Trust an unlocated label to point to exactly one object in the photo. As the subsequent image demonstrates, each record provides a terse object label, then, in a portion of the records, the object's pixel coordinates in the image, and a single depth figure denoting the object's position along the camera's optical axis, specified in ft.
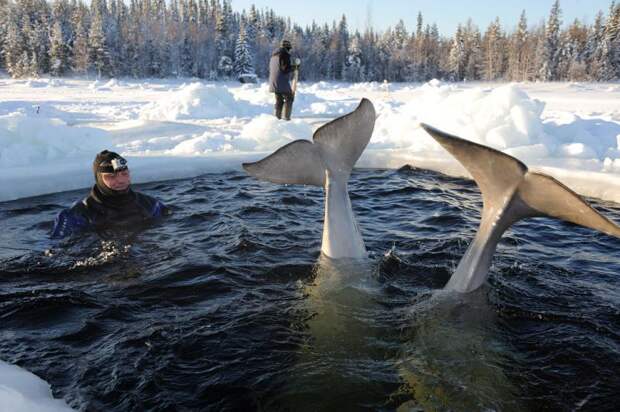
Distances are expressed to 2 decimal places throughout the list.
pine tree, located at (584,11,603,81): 213.87
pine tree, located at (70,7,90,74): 206.69
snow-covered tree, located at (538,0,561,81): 225.35
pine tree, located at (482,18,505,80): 259.95
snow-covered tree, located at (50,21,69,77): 202.08
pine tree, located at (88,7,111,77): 206.69
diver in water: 21.71
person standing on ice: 45.55
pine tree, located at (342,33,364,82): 276.00
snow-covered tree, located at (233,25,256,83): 234.17
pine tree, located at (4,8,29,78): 195.42
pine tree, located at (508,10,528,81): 248.32
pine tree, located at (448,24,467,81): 258.37
